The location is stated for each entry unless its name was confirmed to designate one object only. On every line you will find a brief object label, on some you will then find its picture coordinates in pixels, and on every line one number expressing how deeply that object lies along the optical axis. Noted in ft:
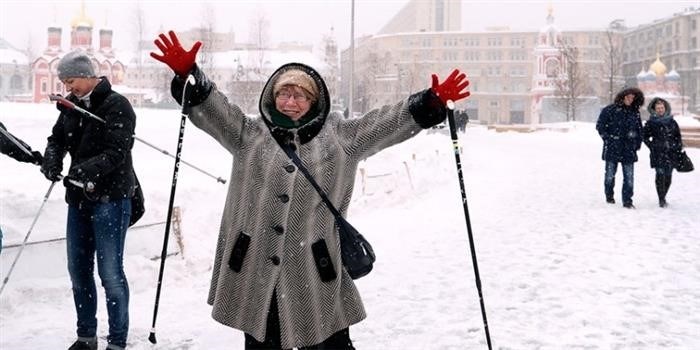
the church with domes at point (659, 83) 218.79
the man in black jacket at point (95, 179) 13.01
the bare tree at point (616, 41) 304.89
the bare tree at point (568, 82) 200.54
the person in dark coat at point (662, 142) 34.83
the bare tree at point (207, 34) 198.00
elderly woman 9.57
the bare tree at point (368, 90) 260.17
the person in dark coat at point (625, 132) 34.78
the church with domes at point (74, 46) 216.74
